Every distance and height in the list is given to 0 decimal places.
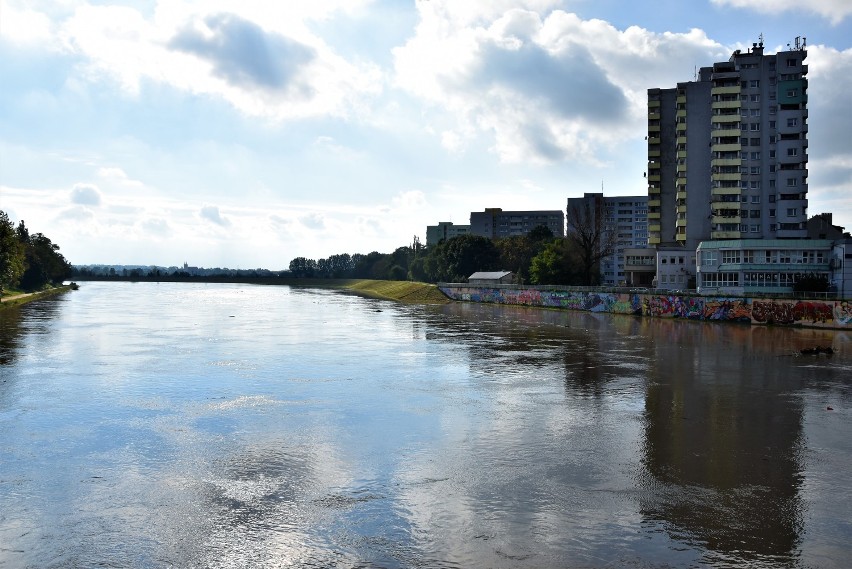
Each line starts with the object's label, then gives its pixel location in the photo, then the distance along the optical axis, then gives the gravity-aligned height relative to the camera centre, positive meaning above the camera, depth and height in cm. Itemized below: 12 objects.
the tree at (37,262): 16438 +446
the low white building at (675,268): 12069 +134
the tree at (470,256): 18288 +544
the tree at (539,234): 18532 +1128
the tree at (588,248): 12925 +537
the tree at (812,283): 9119 -103
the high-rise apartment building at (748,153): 11588 +2080
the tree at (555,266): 13738 +206
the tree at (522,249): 17700 +699
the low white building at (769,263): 9431 +166
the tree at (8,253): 11500 +447
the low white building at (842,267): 8906 +102
